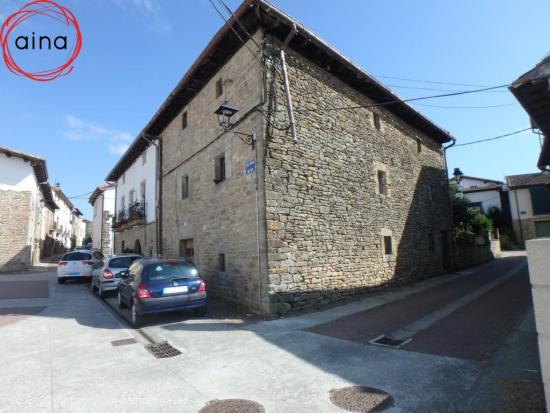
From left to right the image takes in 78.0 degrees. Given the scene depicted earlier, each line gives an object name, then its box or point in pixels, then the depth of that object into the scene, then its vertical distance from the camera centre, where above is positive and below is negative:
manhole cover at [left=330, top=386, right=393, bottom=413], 3.35 -1.61
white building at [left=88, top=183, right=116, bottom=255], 26.70 +2.90
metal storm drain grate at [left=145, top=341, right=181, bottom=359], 5.18 -1.58
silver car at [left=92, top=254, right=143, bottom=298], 10.69 -0.57
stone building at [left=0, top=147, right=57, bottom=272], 20.66 +3.03
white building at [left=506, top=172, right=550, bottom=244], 28.28 +2.46
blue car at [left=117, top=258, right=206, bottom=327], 6.79 -0.78
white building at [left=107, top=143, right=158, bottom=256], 15.79 +2.70
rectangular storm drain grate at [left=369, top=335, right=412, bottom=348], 5.37 -1.63
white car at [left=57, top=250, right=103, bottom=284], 14.57 -0.55
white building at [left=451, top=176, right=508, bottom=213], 32.44 +4.07
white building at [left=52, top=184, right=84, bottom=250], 39.62 +4.63
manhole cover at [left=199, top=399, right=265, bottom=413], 3.34 -1.59
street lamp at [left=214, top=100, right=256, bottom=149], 8.11 +3.14
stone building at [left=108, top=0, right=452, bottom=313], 8.26 +2.11
